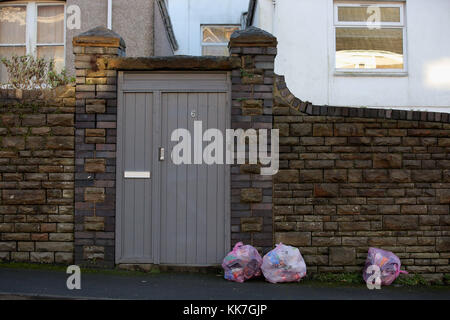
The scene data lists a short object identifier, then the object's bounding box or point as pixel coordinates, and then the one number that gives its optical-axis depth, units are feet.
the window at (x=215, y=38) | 47.21
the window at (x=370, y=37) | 31.76
